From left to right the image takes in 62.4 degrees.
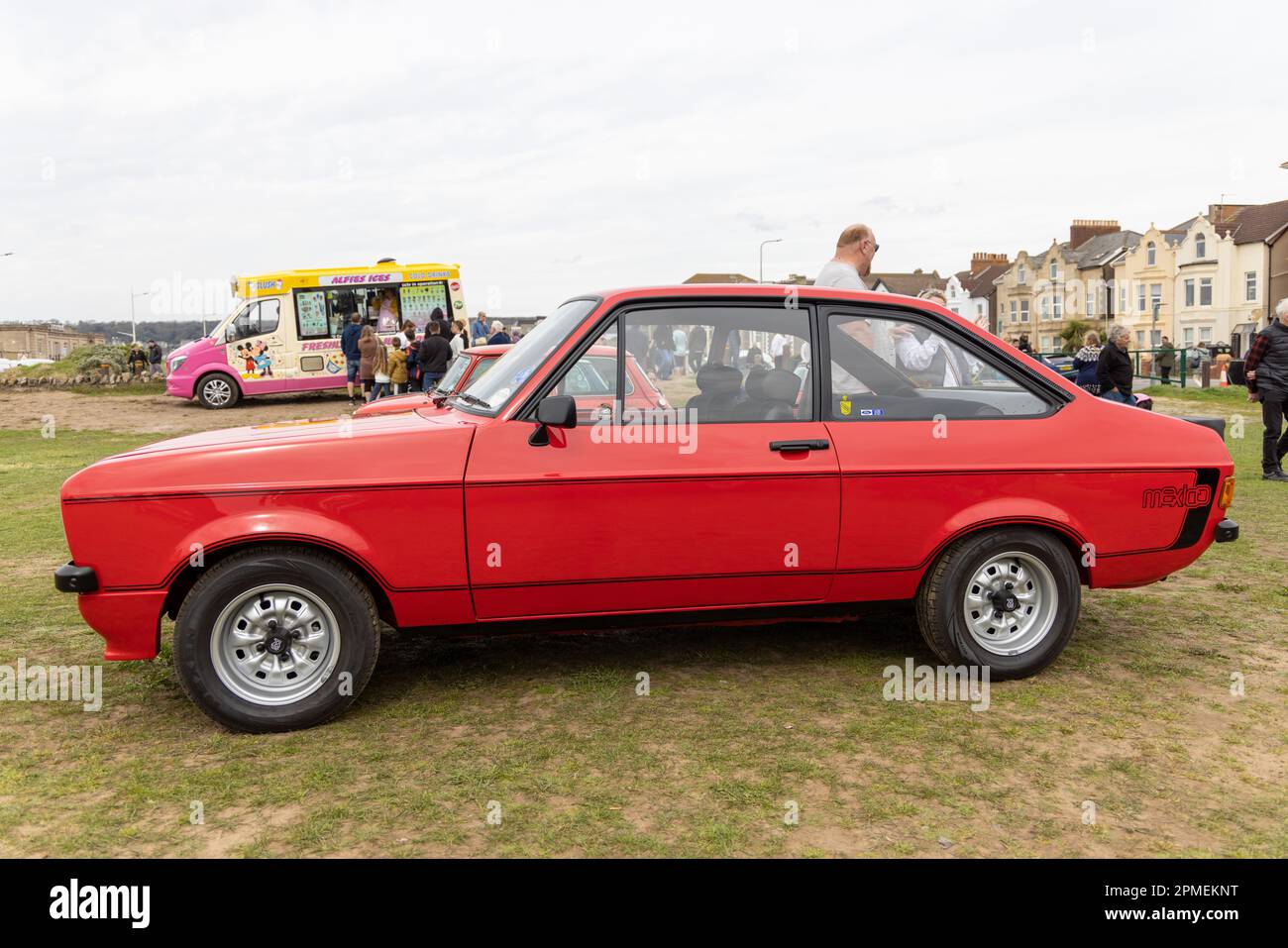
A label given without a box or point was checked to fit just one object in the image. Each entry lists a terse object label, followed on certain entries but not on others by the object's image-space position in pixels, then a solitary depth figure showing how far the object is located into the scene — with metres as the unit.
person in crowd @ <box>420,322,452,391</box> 17.61
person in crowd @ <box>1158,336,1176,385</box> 30.23
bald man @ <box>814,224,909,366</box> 6.37
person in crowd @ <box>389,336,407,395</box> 19.06
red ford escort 4.14
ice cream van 24.61
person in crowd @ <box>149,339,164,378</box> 35.18
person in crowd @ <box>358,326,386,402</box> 19.22
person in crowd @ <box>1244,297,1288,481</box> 10.56
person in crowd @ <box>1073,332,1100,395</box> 13.63
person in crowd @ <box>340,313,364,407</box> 21.64
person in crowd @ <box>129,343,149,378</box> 33.34
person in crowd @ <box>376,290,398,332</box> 24.88
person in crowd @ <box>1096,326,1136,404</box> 11.79
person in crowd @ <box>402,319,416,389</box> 19.16
